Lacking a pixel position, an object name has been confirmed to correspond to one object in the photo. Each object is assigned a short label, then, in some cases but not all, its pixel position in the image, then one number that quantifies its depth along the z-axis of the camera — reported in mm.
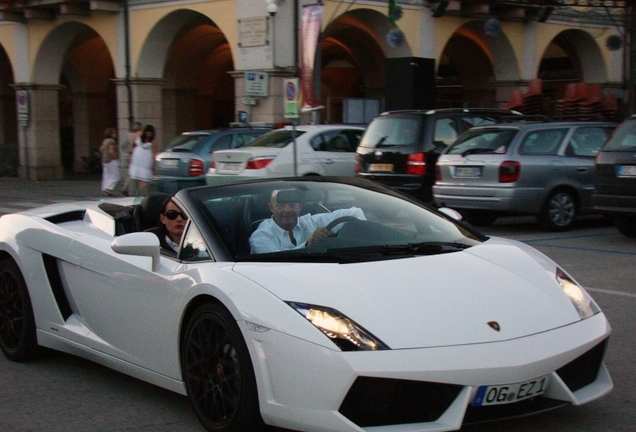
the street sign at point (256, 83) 23062
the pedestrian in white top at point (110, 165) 18328
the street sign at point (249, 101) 23719
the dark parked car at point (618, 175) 11047
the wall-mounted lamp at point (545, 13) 27577
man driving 4672
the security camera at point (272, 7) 22378
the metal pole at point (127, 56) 26984
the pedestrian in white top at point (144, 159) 16391
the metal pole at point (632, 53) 22781
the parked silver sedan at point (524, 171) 12648
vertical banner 20656
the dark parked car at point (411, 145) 14344
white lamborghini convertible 3551
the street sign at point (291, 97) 16984
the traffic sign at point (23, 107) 30641
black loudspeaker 21047
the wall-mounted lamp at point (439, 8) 25578
